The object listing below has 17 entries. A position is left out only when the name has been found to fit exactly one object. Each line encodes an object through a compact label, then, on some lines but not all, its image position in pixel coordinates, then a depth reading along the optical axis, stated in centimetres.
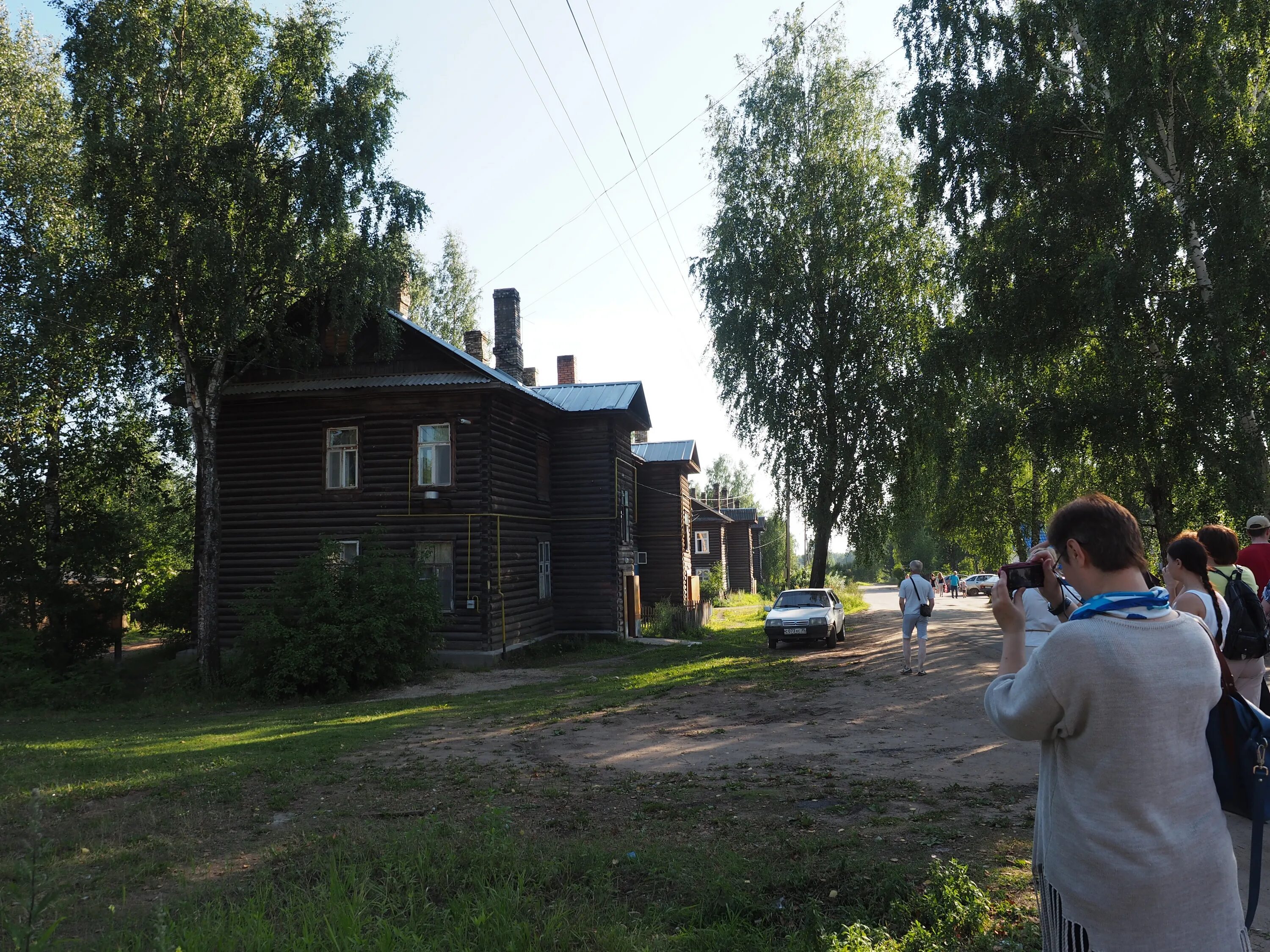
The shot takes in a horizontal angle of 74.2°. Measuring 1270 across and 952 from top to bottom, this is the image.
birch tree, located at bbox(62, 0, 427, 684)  1608
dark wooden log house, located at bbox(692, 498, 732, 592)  4700
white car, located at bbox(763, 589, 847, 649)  2123
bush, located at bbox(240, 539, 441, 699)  1560
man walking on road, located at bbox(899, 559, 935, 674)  1431
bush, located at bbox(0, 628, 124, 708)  1553
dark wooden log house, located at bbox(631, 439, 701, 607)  3272
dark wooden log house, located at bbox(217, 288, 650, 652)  1970
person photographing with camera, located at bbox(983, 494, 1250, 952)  219
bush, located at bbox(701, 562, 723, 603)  4344
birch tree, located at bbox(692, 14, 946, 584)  2269
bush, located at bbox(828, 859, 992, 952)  392
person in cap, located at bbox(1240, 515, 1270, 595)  718
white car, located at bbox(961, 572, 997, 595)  5281
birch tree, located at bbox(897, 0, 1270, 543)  1303
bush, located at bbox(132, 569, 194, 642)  2167
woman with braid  507
